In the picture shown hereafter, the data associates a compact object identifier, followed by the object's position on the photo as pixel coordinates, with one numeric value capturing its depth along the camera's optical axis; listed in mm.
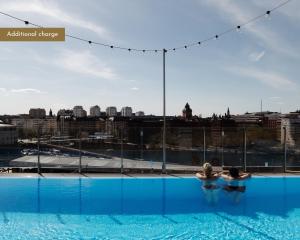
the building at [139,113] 192000
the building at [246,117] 148225
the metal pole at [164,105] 13410
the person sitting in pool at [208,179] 11359
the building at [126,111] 188762
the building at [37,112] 186125
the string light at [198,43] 11367
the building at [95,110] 189100
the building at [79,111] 177000
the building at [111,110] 187475
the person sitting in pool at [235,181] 11133
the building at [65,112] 157375
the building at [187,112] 118875
